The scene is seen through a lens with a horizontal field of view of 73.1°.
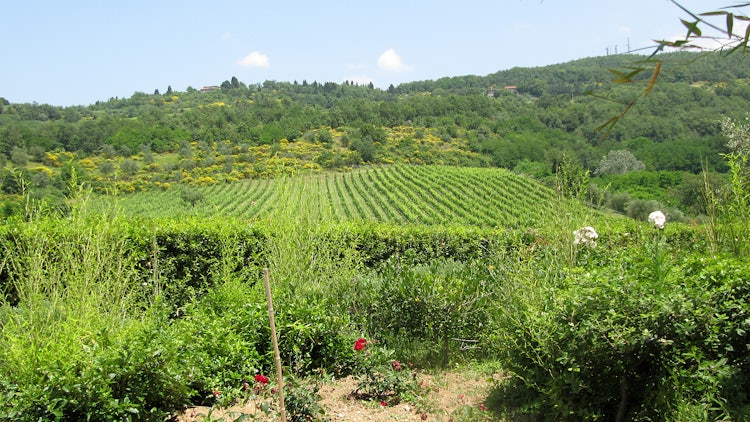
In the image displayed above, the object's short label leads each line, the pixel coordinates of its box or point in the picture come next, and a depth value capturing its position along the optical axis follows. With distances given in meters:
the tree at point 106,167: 48.91
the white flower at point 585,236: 4.48
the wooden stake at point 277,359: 2.75
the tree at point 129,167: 56.45
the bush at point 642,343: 2.70
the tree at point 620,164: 57.50
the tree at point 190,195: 44.44
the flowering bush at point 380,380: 3.88
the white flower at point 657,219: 6.67
